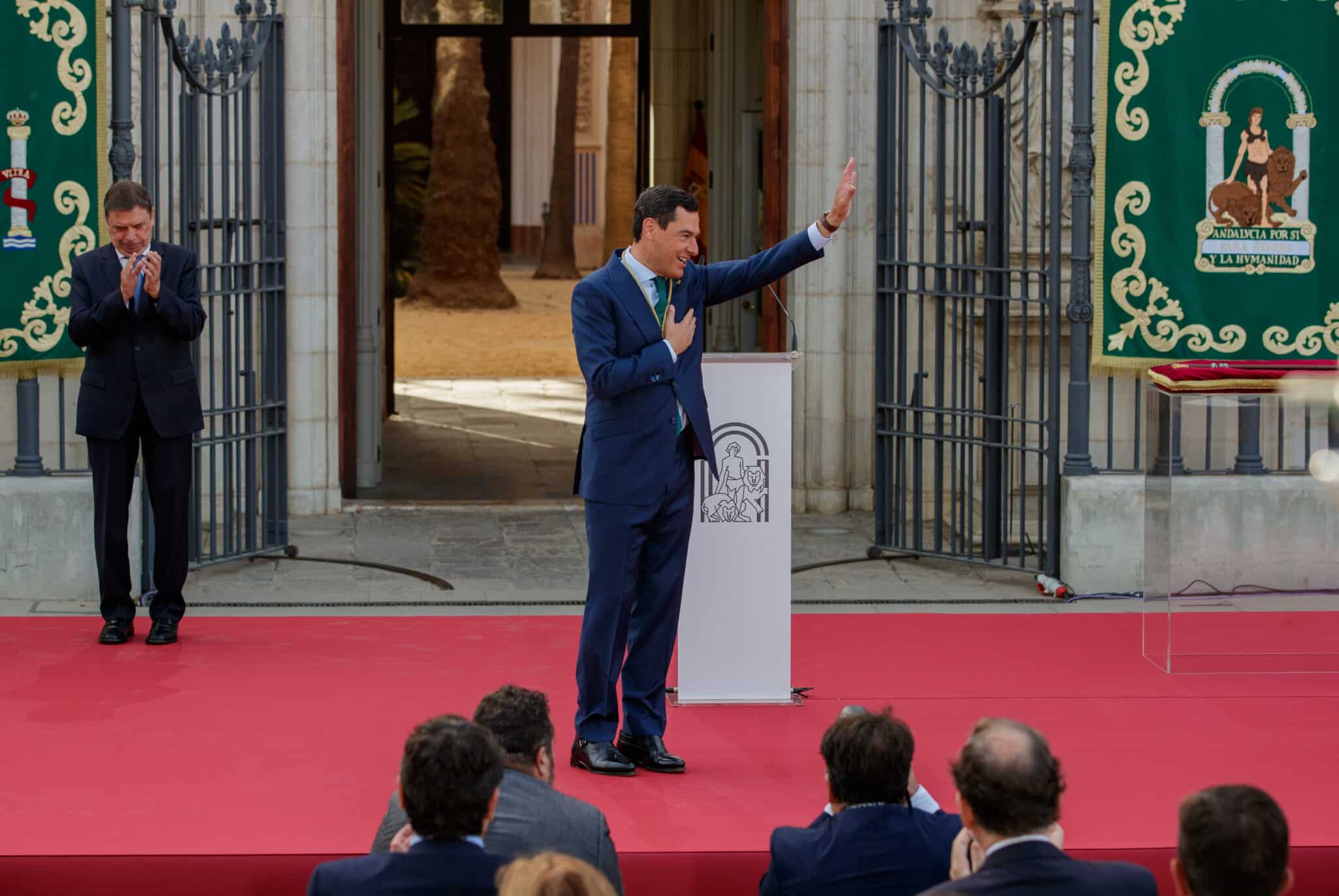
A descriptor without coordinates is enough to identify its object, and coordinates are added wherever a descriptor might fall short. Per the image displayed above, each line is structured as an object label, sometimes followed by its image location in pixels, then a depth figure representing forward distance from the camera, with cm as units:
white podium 1197
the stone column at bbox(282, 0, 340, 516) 1962
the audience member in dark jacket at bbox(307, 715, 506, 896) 689
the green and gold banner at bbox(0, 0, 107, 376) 1569
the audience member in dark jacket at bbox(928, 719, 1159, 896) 678
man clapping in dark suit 1359
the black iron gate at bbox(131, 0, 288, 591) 1631
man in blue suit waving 1088
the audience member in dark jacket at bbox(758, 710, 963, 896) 765
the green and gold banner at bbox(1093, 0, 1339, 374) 1679
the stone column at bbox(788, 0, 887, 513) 1995
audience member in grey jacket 765
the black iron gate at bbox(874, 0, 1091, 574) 1676
